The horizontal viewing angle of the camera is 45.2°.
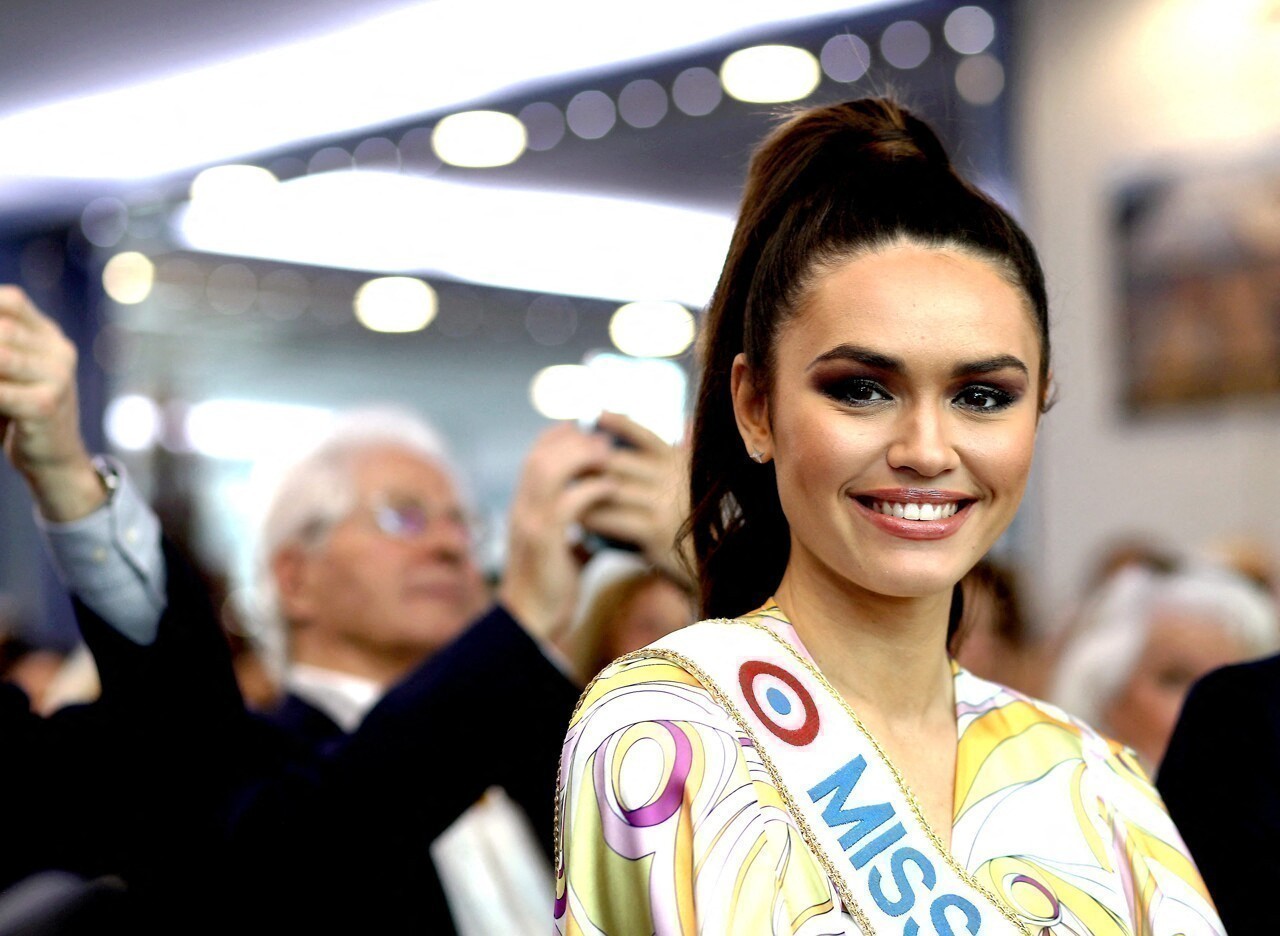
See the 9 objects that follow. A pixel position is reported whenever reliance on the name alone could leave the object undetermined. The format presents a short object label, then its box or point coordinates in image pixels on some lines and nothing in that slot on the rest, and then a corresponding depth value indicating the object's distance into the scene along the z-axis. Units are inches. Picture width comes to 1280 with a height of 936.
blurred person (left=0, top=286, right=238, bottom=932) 60.4
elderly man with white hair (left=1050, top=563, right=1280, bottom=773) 105.3
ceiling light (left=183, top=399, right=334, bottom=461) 326.6
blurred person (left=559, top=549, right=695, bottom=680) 92.4
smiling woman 40.5
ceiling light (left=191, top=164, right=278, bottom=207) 286.8
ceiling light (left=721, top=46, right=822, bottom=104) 220.7
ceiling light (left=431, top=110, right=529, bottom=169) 256.5
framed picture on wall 191.0
